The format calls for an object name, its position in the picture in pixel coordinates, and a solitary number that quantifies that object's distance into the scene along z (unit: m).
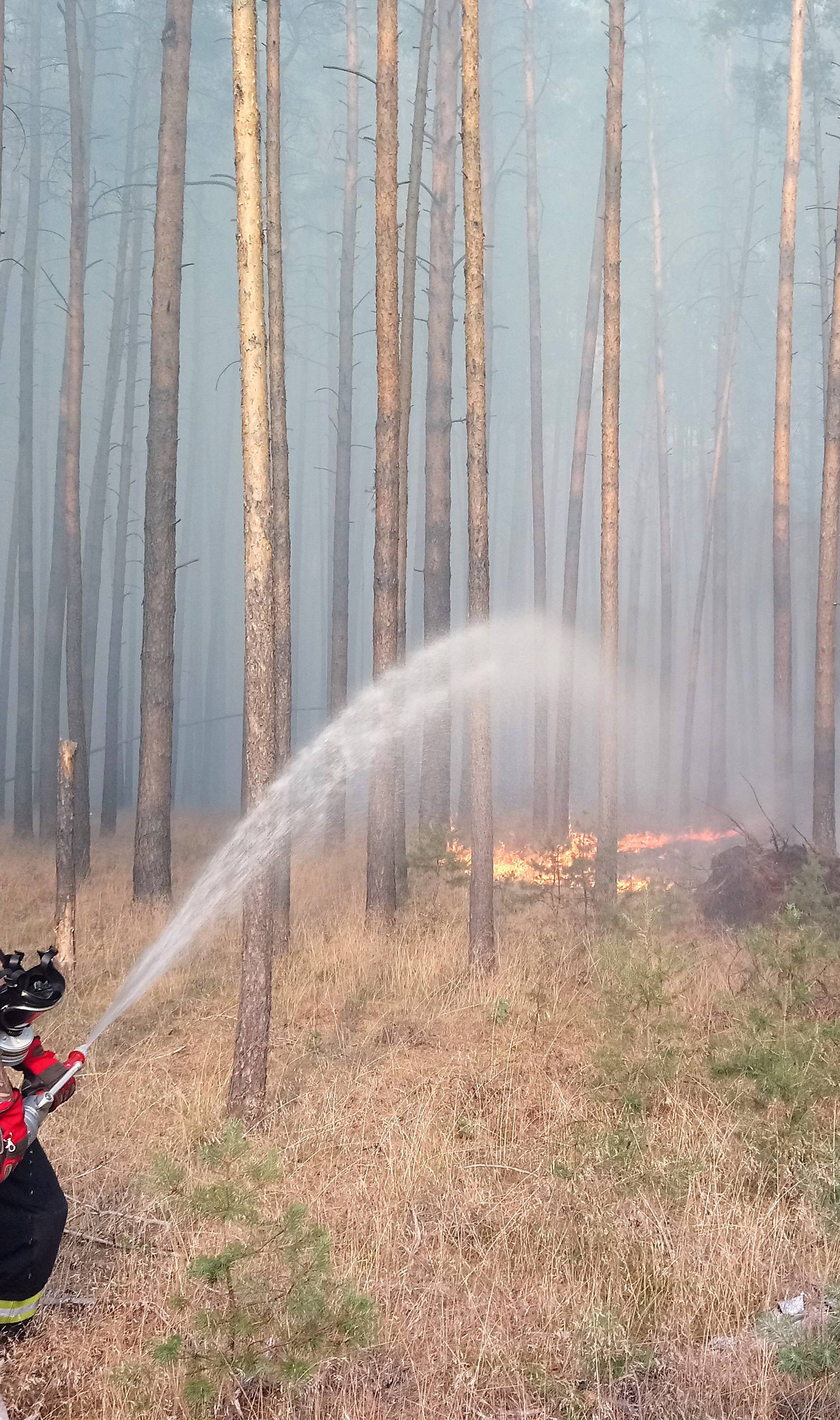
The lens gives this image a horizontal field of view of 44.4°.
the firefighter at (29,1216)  3.79
